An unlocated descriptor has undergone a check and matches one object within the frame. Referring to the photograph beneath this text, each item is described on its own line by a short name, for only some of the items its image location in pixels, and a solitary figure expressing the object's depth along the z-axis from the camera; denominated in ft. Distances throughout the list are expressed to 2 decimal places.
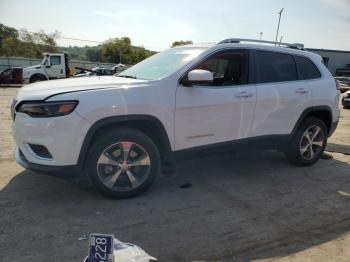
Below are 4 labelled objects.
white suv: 11.84
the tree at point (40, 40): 238.48
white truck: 74.49
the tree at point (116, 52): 270.87
